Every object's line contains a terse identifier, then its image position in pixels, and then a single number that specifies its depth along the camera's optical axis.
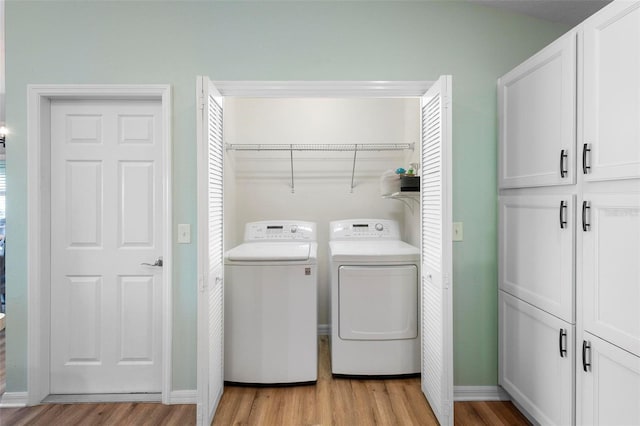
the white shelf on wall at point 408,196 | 2.68
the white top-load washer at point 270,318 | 2.38
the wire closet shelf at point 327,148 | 3.31
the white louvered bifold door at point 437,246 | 1.84
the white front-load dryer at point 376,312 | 2.48
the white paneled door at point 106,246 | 2.24
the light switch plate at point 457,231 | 2.19
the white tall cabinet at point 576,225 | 1.32
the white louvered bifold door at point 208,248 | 1.83
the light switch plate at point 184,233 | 2.15
